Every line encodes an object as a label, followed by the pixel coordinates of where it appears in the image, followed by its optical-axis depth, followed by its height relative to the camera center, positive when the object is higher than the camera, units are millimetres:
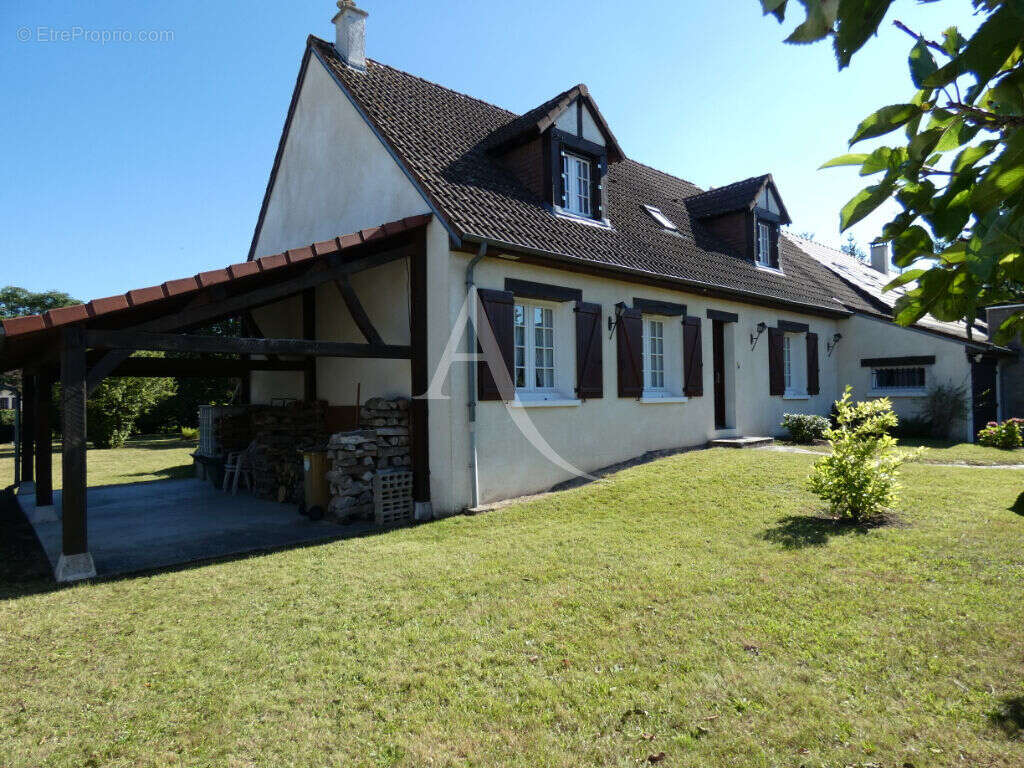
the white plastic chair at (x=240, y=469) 12039 -1396
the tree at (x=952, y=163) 1009 +428
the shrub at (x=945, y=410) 14977 -601
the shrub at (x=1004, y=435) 13547 -1112
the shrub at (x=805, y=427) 13492 -851
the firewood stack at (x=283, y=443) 10789 -839
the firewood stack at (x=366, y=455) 8672 -855
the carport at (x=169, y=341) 6117 +611
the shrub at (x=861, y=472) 6898 -944
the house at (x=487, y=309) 8016 +1314
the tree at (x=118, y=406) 22984 -322
